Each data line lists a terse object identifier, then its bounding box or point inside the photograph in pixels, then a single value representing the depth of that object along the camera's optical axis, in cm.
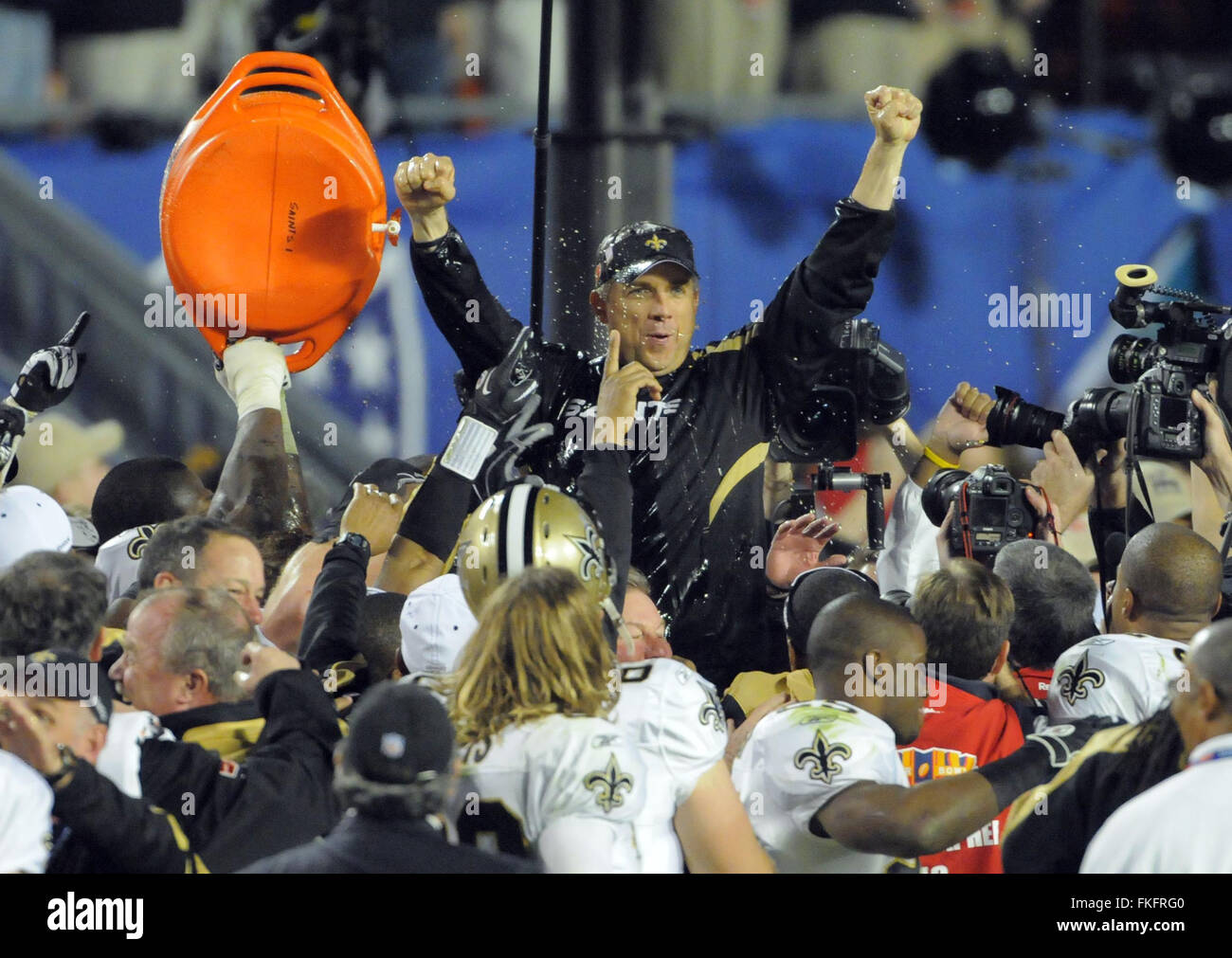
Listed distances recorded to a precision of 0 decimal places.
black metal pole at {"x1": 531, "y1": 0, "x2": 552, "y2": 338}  914
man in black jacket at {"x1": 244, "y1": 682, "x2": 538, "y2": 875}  411
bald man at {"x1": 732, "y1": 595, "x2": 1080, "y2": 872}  507
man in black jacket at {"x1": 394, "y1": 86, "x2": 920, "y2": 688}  728
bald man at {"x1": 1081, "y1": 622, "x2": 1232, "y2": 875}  405
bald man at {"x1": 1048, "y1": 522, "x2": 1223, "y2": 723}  590
